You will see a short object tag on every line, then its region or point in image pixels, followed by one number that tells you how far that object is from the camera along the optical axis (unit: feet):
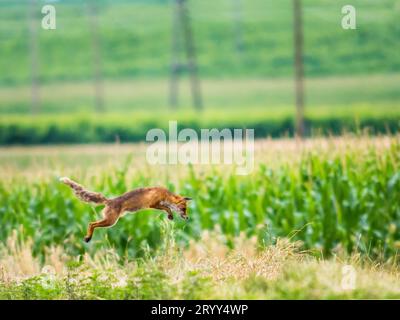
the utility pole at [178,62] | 134.62
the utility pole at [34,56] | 144.55
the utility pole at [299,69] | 82.84
